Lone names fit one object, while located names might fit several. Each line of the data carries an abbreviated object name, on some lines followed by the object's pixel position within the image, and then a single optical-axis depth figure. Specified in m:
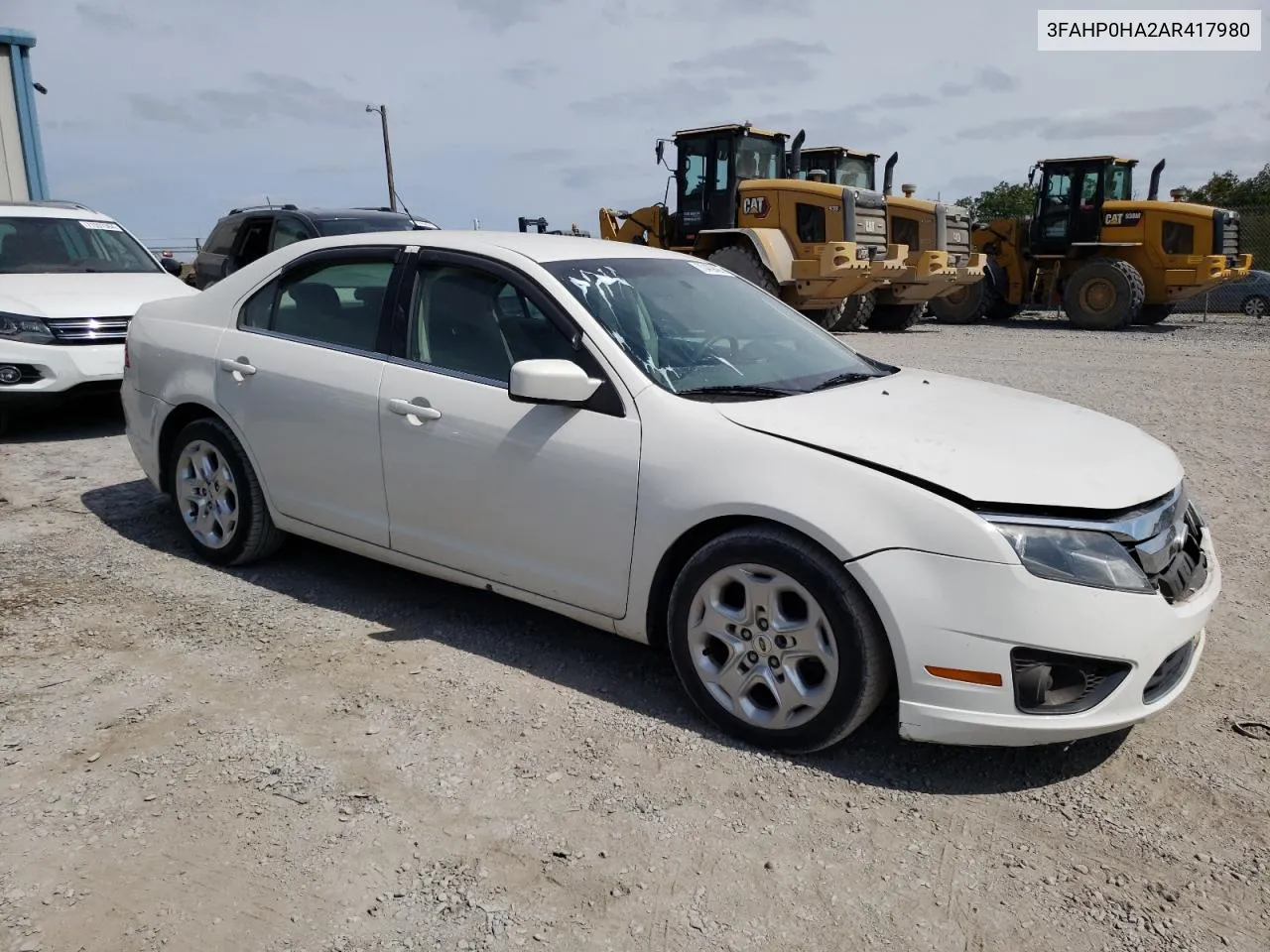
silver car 23.03
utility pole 41.47
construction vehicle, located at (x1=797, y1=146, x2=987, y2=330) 18.09
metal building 15.35
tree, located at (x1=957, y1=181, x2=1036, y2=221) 45.59
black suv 10.87
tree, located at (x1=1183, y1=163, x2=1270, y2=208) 39.28
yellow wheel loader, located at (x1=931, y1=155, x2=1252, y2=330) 18.67
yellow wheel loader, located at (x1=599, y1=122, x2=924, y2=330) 15.92
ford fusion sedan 3.01
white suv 7.61
